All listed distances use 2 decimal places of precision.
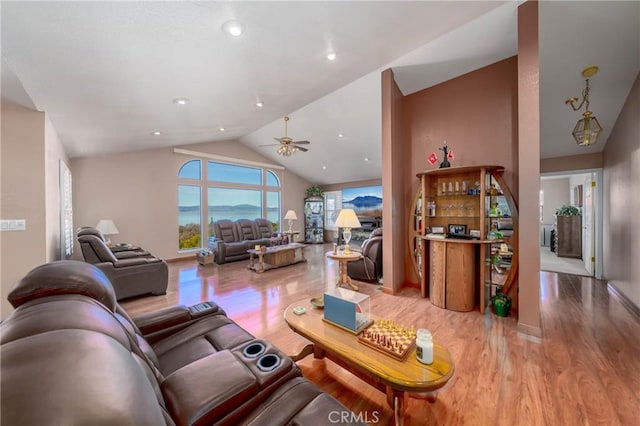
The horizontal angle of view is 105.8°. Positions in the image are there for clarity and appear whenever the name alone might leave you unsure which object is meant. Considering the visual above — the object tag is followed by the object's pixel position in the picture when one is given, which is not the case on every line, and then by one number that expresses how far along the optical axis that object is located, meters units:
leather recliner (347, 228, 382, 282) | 4.38
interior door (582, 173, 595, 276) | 4.61
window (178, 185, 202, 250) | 6.76
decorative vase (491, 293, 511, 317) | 2.98
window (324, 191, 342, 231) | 9.90
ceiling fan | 5.01
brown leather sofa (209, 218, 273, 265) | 6.03
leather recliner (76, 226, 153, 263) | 3.55
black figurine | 3.52
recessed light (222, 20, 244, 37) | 1.92
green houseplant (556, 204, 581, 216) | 6.42
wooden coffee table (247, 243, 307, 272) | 5.32
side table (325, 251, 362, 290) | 3.91
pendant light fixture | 2.93
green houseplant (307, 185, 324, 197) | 10.00
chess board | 1.49
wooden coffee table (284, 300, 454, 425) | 1.29
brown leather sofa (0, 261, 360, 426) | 0.48
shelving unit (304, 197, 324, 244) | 9.98
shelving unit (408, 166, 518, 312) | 3.15
